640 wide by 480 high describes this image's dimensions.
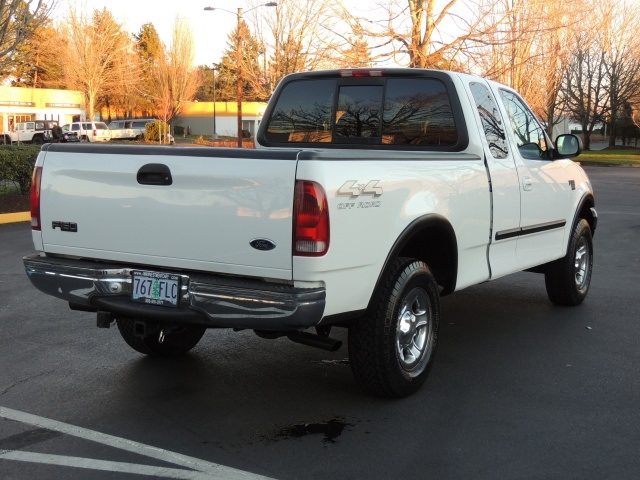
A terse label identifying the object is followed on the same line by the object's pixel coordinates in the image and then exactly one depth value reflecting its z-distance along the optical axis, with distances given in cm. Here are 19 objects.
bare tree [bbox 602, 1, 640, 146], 4453
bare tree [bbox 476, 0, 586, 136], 2178
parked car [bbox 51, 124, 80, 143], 4854
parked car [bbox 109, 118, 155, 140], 5859
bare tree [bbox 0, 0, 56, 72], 1602
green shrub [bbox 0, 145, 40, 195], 1583
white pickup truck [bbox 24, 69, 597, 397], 411
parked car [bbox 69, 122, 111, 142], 5528
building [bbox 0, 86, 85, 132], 6275
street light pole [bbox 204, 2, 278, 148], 2945
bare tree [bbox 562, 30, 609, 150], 4953
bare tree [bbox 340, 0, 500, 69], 2066
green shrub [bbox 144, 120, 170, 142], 4792
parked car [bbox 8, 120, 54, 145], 5362
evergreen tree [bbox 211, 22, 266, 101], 3266
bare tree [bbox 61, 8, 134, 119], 5460
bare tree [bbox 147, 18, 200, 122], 6400
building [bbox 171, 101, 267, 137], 8331
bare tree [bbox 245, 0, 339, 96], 2988
